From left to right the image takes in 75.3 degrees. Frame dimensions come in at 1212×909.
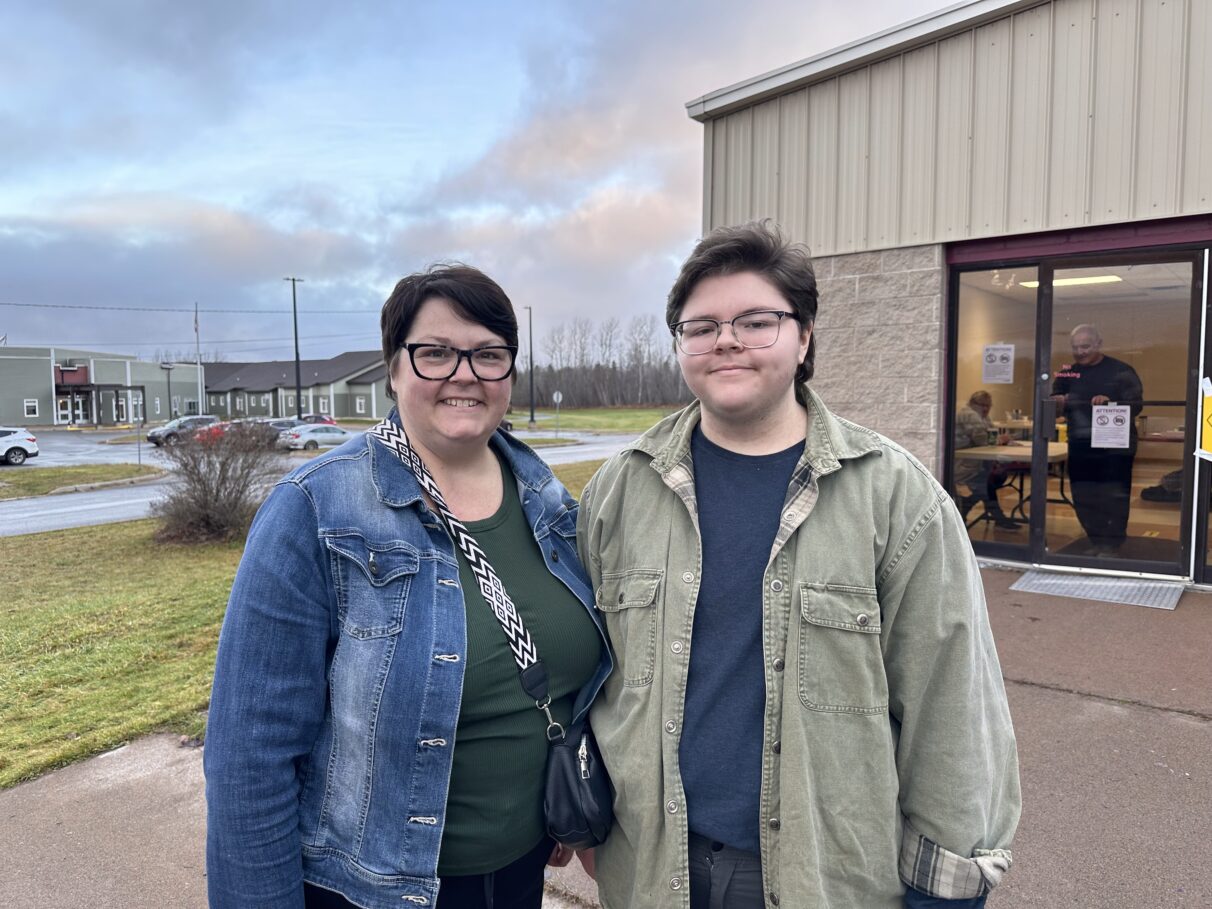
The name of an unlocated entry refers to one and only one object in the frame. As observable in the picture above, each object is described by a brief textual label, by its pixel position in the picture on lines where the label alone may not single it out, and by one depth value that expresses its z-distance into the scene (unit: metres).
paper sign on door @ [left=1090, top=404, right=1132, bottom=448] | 6.25
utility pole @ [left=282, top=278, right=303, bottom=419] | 47.59
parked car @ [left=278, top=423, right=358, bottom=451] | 34.28
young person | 1.59
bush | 10.61
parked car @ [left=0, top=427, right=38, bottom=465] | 27.86
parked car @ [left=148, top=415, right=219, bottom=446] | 38.84
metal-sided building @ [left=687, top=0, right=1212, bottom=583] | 5.85
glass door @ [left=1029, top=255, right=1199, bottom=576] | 6.05
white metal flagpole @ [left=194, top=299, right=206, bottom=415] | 71.46
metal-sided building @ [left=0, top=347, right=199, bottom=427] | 60.03
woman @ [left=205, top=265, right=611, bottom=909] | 1.53
